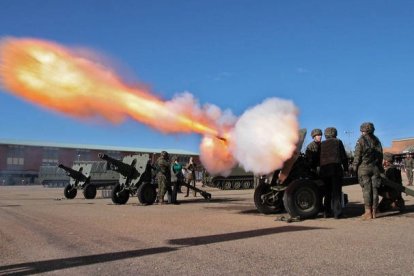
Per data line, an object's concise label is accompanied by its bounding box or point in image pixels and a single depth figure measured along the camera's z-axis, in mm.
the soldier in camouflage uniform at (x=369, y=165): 11039
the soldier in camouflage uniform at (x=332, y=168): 11641
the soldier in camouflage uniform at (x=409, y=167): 25578
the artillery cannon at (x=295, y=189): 11477
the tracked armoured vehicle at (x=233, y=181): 34281
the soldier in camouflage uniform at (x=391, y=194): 12391
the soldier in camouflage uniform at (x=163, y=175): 18391
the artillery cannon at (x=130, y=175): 19312
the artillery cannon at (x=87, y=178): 25562
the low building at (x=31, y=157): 65812
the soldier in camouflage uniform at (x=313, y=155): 12388
